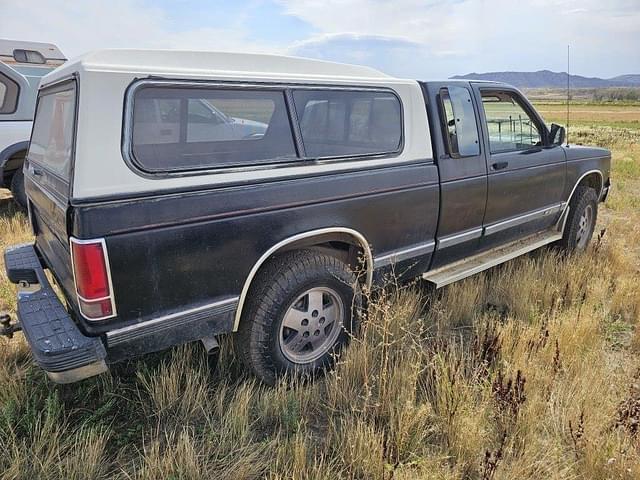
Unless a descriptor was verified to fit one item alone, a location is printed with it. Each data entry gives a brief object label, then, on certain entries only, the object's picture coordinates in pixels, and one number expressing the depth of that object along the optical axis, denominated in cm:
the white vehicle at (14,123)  632
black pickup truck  225
